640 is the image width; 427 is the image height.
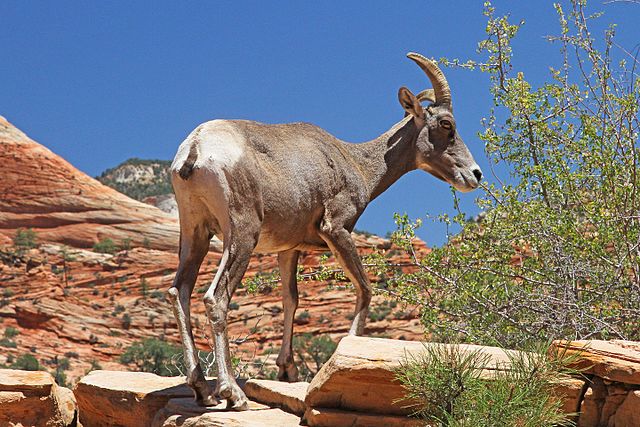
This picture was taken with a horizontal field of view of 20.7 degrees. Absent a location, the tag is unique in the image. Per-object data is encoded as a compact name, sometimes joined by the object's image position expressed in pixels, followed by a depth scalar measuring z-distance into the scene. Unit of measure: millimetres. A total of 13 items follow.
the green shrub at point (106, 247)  118393
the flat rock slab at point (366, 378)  13609
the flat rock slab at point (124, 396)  16638
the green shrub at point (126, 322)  87344
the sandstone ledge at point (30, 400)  17328
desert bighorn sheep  14729
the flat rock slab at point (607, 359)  13118
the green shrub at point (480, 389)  12091
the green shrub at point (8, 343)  75261
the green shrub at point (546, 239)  21851
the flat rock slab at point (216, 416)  13732
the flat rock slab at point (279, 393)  15035
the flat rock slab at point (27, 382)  17503
